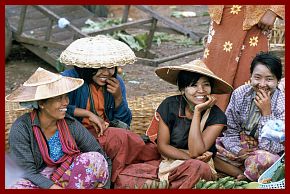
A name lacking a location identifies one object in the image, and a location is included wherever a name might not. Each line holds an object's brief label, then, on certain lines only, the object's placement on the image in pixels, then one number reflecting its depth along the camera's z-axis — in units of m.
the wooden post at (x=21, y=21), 12.34
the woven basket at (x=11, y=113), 7.38
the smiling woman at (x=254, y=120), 6.20
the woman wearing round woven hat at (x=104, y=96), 6.30
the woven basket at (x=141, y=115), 7.94
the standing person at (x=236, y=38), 7.38
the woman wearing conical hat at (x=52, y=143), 5.77
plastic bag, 5.85
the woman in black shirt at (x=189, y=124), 6.11
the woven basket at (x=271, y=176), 5.81
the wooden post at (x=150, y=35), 12.86
